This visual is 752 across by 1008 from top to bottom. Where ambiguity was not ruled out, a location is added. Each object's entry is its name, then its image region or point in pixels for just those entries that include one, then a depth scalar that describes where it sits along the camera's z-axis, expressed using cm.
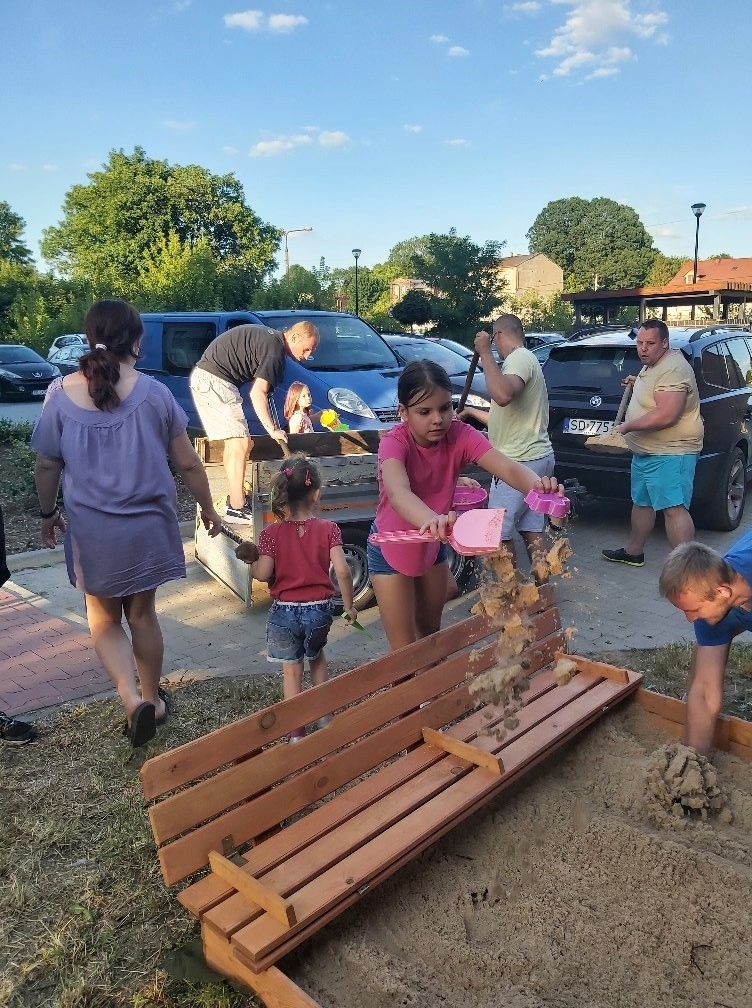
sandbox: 214
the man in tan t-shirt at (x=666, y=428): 544
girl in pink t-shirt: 294
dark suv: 703
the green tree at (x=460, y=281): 2847
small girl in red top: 345
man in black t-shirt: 571
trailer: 479
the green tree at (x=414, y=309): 2861
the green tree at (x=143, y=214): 4334
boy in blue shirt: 267
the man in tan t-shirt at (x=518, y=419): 500
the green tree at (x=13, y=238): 6270
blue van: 707
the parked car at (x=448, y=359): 802
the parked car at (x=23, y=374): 2000
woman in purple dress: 324
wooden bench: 213
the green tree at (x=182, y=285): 2555
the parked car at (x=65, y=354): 2117
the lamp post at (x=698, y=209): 2606
